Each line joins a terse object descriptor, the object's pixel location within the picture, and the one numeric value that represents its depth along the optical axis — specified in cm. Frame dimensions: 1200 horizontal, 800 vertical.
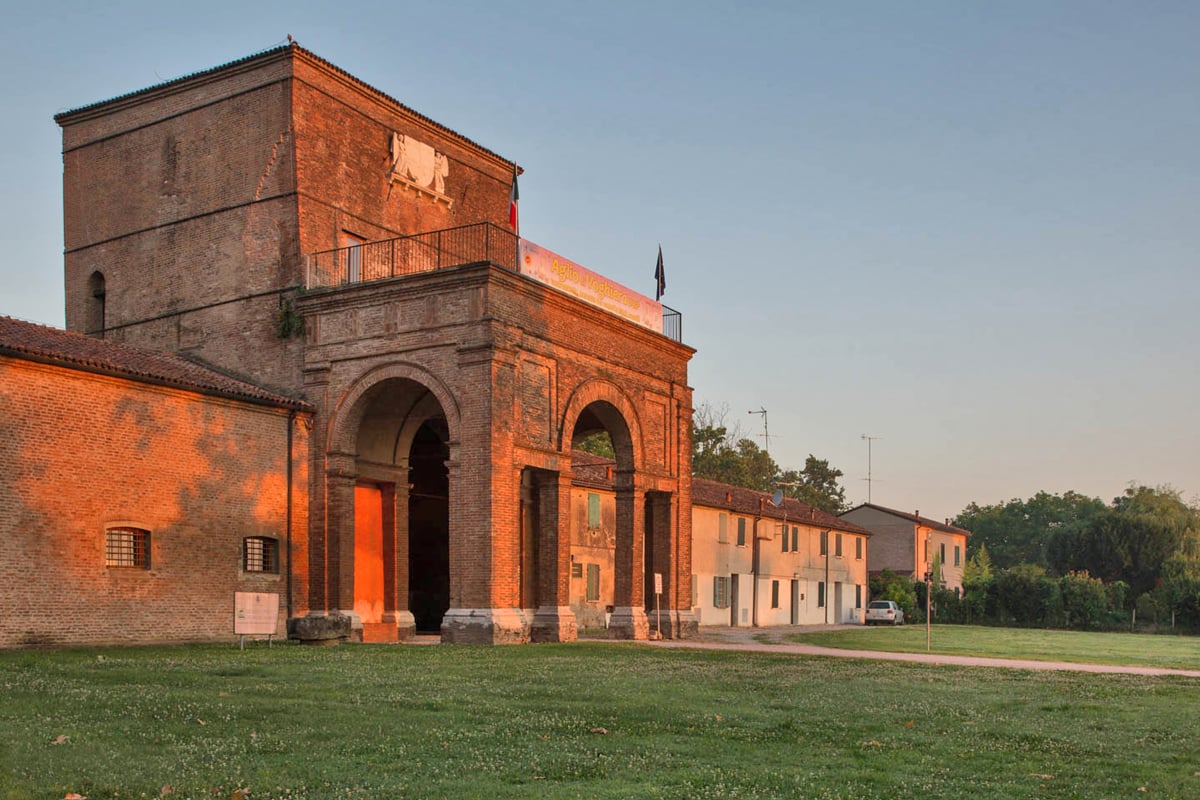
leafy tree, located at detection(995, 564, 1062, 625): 6222
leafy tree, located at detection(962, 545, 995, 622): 6444
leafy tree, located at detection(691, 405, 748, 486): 7206
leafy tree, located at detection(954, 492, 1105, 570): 11575
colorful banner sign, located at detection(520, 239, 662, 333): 2575
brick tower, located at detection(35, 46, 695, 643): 2441
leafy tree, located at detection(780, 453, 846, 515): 9300
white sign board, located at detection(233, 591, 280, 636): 2119
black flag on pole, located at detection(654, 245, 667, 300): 3216
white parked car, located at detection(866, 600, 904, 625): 5791
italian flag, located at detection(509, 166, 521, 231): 2842
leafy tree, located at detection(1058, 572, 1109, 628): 6138
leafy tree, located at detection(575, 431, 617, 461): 6356
